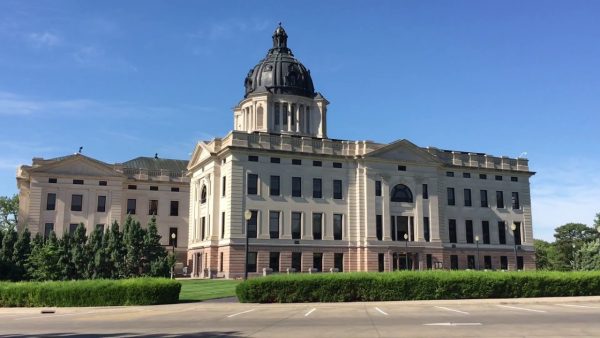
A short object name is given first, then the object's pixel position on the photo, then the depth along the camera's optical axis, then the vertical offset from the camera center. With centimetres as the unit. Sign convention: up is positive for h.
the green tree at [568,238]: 11275 +423
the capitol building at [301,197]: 6456 +788
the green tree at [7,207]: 10906 +986
